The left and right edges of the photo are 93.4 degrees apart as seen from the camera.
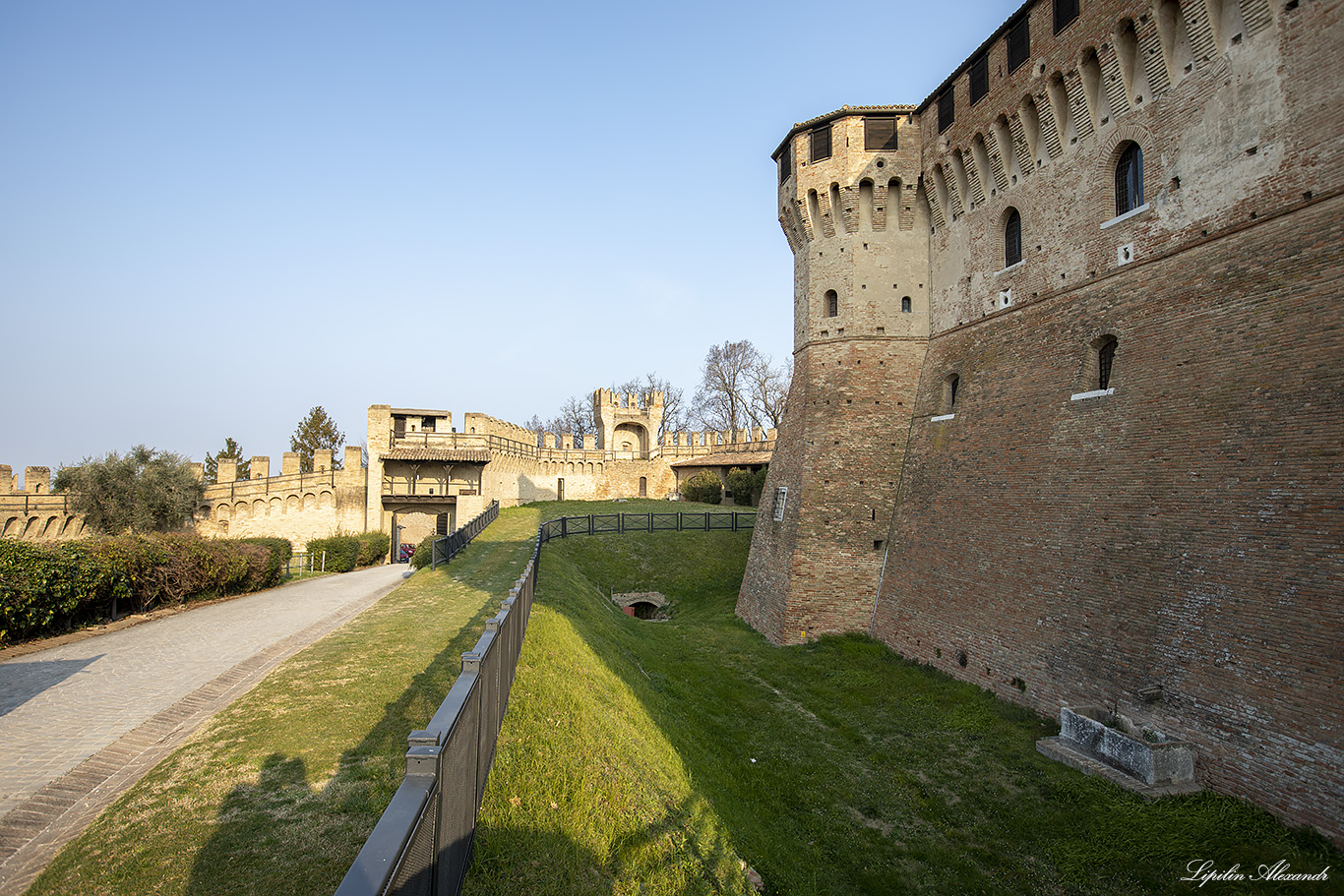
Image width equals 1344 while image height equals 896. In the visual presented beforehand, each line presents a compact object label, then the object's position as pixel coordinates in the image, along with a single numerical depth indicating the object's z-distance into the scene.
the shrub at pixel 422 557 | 20.27
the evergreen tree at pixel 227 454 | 49.09
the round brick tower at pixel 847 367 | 15.75
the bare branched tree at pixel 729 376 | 51.88
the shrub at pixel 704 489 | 36.62
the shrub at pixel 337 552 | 27.50
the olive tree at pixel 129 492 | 25.09
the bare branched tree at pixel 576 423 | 71.56
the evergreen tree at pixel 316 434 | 52.06
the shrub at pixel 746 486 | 33.28
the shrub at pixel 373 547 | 29.08
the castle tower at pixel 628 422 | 49.31
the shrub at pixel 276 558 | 19.66
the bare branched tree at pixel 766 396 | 48.03
